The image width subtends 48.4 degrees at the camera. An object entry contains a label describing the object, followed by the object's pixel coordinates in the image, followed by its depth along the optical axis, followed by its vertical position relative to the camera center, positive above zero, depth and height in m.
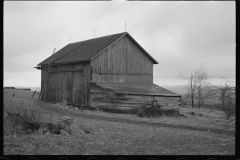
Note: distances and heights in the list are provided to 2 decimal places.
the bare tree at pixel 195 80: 38.47 +0.09
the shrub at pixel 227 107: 15.52 -1.67
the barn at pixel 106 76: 23.34 +0.45
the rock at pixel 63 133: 10.71 -2.13
